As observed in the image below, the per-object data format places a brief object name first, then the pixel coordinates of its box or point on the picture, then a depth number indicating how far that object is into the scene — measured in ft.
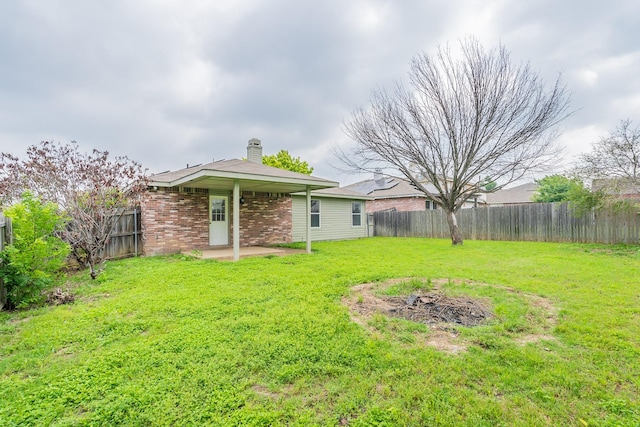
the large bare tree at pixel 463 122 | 35.60
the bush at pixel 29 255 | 14.43
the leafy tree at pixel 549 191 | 73.97
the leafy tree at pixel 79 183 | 20.65
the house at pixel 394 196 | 62.03
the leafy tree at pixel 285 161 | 94.12
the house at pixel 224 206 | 28.94
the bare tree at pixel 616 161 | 30.09
